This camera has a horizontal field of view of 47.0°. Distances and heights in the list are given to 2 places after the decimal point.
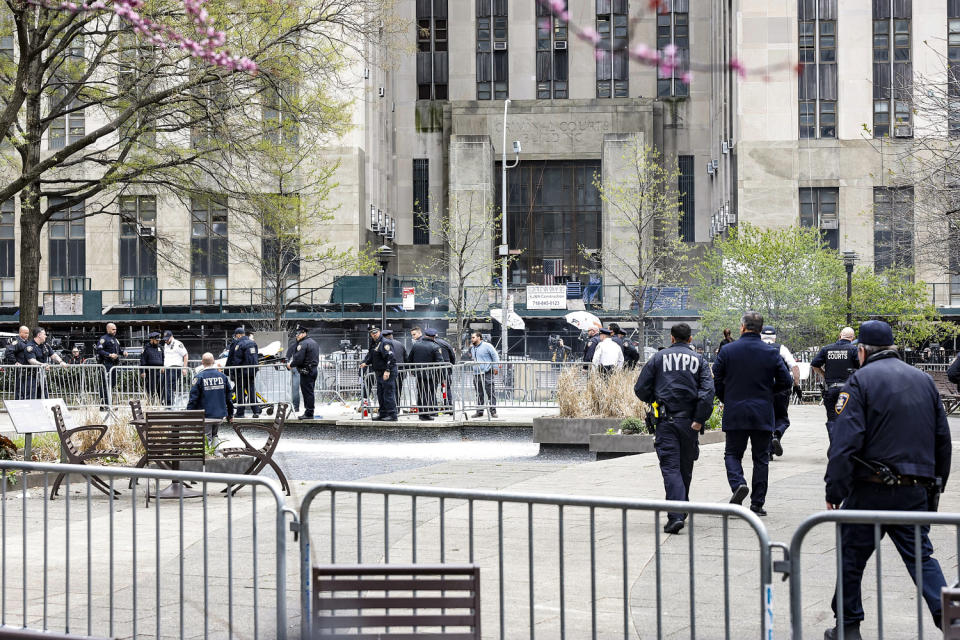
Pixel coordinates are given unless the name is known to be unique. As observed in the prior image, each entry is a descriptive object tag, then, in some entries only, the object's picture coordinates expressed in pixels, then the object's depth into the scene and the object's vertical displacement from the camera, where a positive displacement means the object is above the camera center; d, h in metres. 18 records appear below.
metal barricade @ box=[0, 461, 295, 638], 5.50 -1.58
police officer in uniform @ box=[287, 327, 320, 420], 21.08 -0.64
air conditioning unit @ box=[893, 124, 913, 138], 47.91 +8.77
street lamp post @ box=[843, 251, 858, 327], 36.22 +2.07
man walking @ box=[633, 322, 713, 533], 9.35 -0.61
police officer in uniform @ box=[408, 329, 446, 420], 20.31 -0.93
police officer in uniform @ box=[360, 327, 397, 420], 19.92 -0.81
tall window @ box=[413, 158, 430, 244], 64.69 +8.19
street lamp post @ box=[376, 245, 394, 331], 31.31 +2.16
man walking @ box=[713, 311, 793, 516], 9.72 -0.57
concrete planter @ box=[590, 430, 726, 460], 15.84 -1.65
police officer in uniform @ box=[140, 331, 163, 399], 24.88 -0.43
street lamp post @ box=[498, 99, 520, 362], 40.49 +2.76
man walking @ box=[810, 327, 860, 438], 12.55 -0.44
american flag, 61.84 +3.46
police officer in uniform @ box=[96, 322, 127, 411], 25.42 -0.34
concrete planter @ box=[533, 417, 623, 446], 16.88 -1.49
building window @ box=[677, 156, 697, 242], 64.25 +7.37
